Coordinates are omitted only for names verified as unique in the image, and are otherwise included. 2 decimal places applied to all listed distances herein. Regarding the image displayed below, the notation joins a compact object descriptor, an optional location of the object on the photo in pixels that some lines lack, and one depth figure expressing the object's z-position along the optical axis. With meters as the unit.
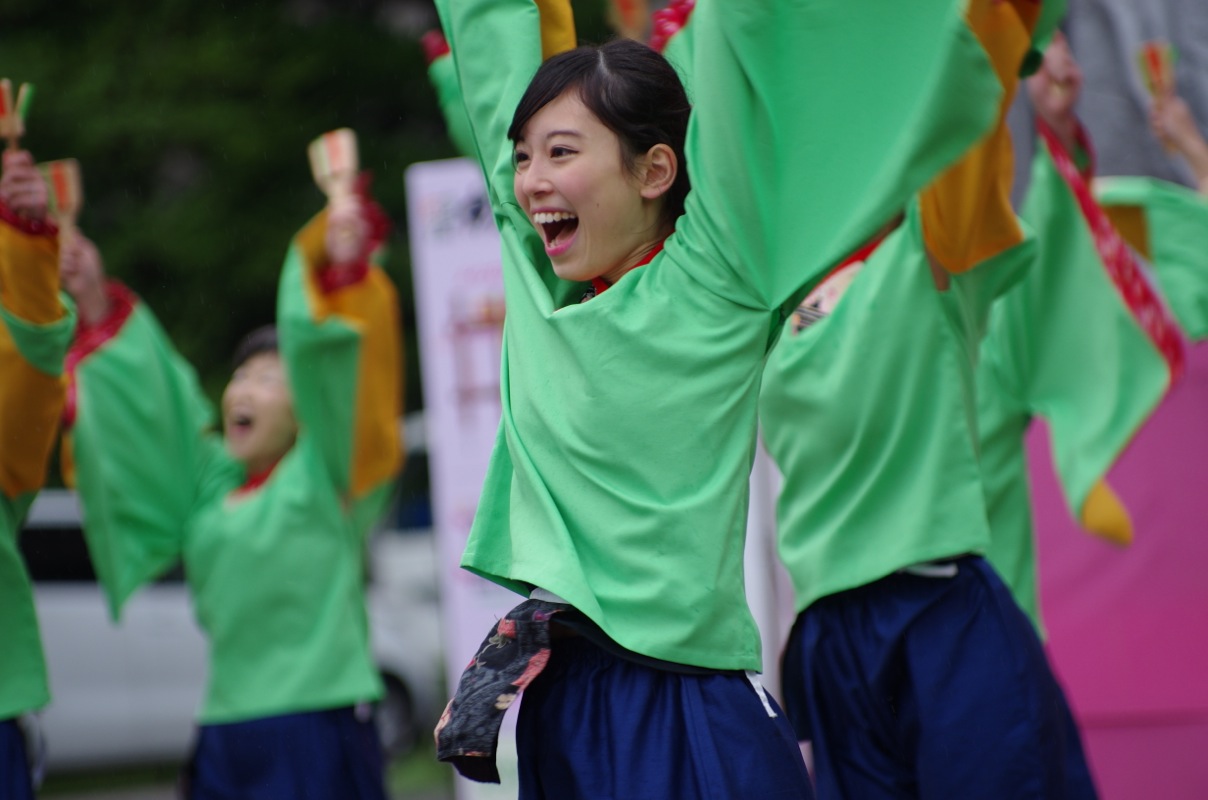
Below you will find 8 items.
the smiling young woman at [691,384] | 3.98
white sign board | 10.83
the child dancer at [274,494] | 8.37
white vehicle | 17.28
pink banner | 8.16
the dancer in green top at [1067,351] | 6.62
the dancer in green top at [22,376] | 6.49
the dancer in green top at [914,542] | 5.12
